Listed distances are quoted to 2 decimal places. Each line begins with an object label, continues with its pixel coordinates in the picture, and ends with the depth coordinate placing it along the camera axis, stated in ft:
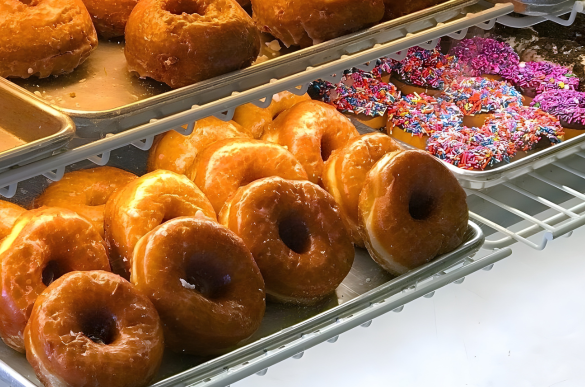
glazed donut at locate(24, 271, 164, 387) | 2.10
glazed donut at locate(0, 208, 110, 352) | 2.22
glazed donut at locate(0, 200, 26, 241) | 2.38
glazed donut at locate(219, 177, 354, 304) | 2.45
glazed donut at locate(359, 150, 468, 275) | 2.57
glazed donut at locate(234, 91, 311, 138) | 2.97
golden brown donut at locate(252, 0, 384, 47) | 2.46
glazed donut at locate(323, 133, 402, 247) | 2.68
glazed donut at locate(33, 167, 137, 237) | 2.55
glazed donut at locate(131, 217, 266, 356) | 2.28
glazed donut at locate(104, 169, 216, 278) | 2.39
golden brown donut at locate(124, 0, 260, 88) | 2.31
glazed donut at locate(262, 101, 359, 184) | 2.79
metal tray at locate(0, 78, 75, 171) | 2.09
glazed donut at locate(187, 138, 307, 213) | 2.60
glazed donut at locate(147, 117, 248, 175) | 2.76
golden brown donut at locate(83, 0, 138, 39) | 2.48
